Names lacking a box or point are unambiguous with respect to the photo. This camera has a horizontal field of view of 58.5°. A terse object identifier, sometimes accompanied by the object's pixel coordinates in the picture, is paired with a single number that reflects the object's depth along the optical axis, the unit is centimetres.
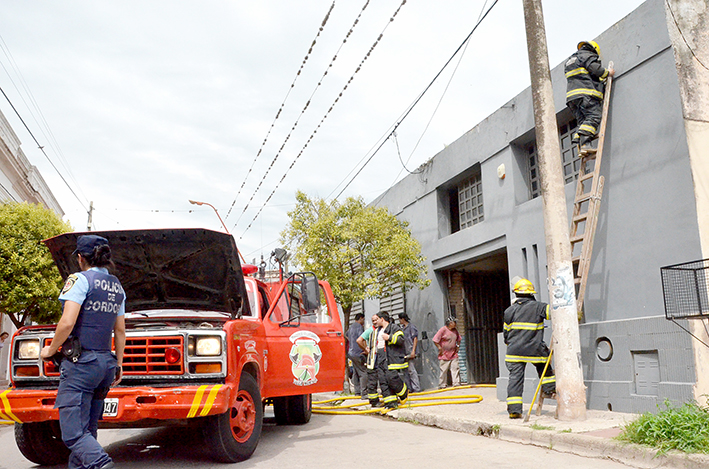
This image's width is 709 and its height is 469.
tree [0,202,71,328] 1712
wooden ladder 842
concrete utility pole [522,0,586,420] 716
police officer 431
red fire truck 532
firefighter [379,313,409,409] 1029
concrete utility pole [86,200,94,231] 3392
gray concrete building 748
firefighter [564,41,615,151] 877
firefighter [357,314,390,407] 1040
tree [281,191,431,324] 1427
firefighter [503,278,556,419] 788
